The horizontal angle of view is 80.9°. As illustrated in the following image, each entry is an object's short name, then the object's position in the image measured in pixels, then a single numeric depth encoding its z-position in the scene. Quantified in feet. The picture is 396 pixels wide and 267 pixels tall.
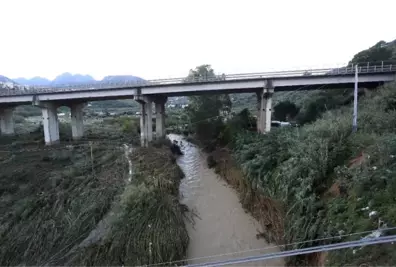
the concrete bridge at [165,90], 82.38
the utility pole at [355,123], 43.97
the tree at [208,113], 102.28
